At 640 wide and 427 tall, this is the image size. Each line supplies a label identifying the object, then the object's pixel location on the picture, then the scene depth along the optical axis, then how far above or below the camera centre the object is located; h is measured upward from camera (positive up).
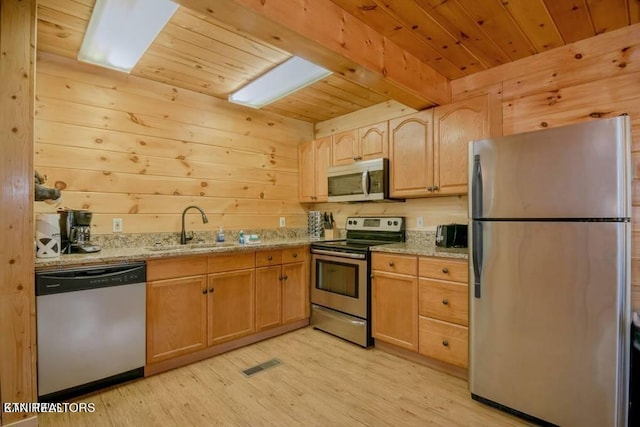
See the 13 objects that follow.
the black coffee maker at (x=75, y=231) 2.31 -0.12
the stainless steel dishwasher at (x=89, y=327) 1.96 -0.73
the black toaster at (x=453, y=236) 2.77 -0.19
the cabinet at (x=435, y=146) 2.61 +0.59
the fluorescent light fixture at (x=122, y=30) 1.90 +1.19
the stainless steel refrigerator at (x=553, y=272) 1.63 -0.33
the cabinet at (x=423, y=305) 2.36 -0.72
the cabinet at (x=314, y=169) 3.79 +0.54
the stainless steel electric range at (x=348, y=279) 2.94 -0.62
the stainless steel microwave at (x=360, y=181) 3.16 +0.33
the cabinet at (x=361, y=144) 3.22 +0.72
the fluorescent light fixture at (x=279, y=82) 2.62 +1.17
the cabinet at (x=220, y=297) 2.43 -0.71
